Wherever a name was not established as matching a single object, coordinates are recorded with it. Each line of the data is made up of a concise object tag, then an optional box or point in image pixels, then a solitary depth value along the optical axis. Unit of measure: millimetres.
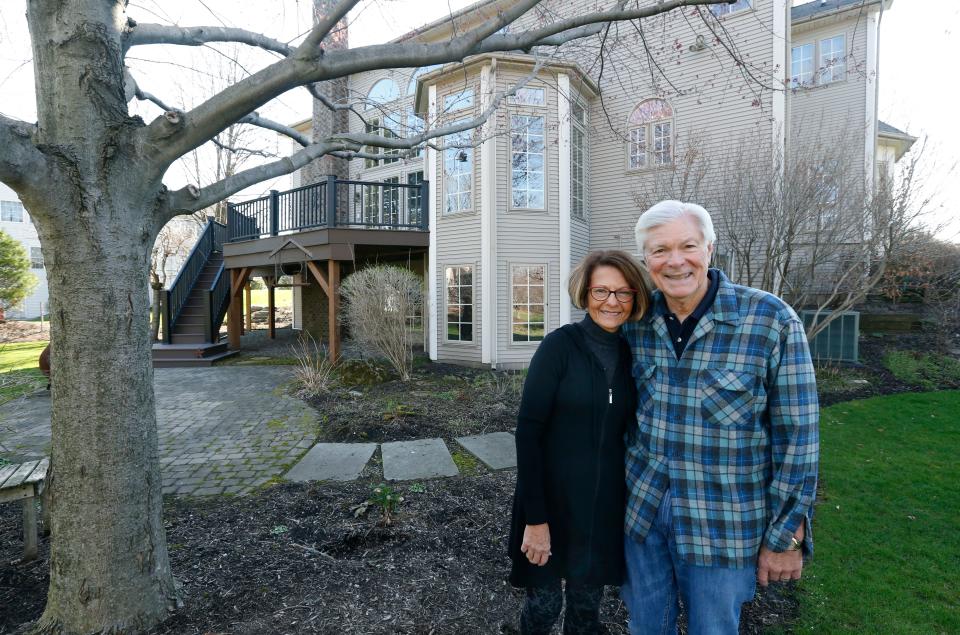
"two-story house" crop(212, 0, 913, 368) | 9633
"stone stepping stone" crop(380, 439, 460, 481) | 4109
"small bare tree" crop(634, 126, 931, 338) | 7191
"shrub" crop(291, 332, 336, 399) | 7137
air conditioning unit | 9547
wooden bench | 2652
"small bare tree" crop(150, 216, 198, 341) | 21880
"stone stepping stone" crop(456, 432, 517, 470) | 4387
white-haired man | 1466
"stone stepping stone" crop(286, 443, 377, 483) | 4098
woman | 1708
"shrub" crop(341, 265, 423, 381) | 8250
